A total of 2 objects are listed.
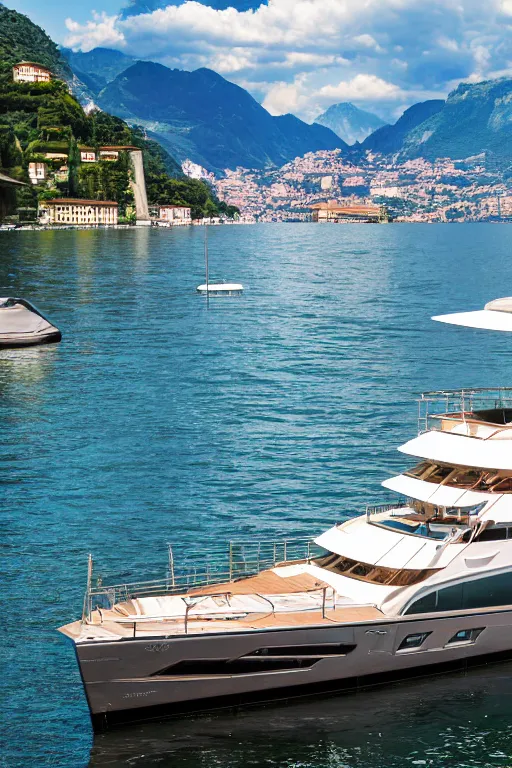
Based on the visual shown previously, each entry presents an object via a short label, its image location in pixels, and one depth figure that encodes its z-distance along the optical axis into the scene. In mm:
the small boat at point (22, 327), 71062
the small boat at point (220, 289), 108625
